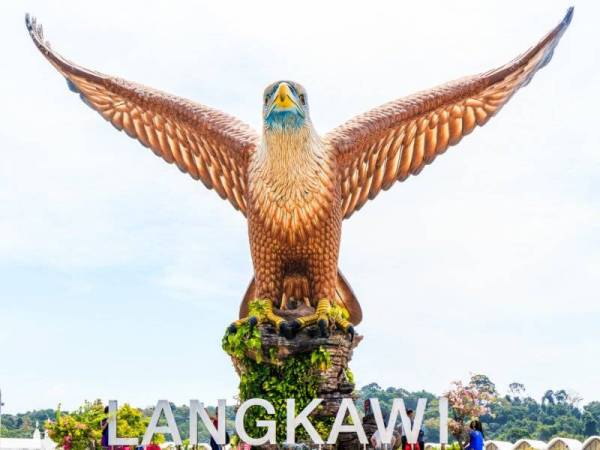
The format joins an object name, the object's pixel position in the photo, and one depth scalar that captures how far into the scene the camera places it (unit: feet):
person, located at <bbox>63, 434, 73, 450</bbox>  43.65
